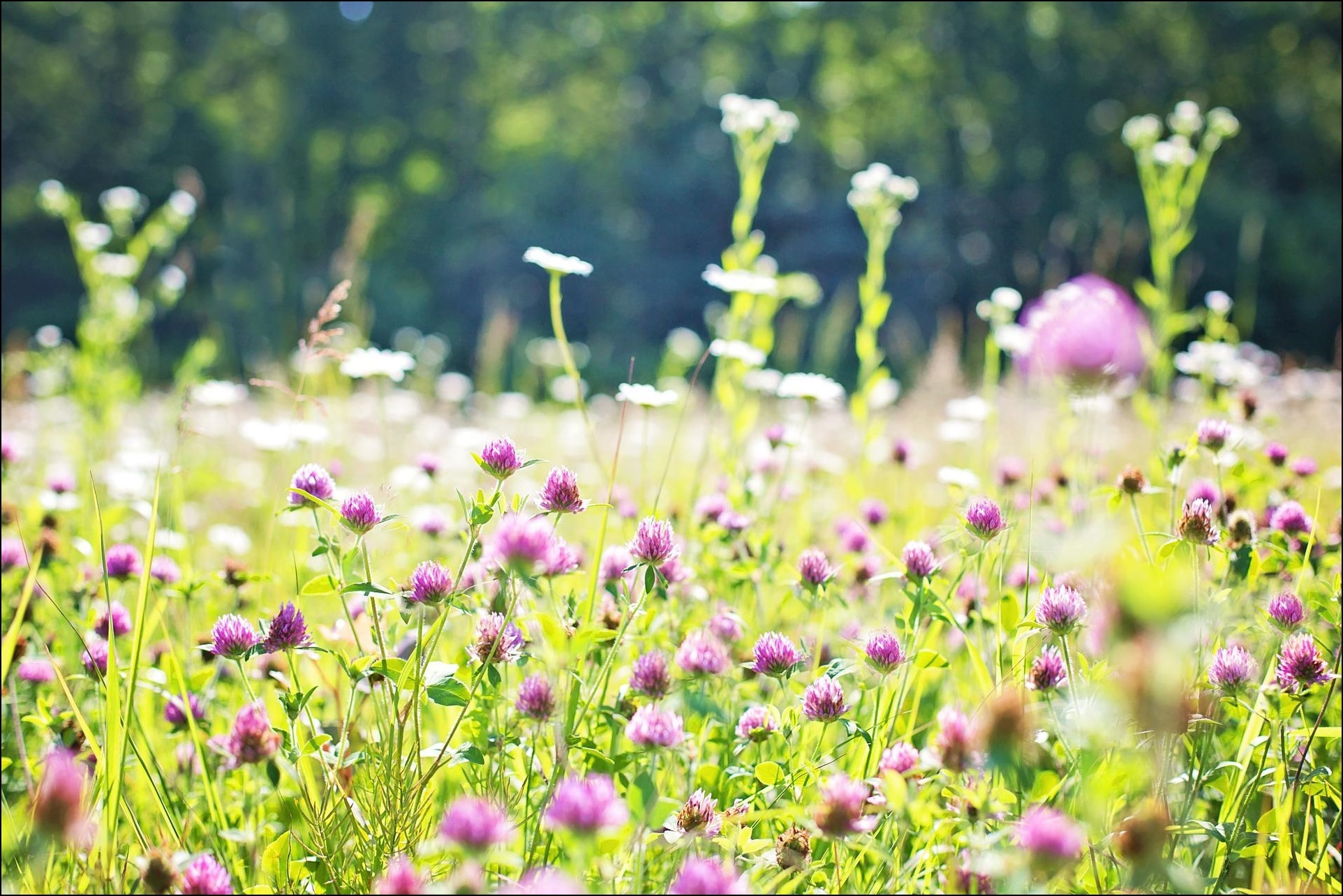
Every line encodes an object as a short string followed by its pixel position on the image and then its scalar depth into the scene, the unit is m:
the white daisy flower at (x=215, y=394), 2.69
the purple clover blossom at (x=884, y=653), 1.13
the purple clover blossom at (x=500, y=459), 1.10
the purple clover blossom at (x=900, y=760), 1.14
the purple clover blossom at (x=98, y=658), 1.32
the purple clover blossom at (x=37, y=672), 1.61
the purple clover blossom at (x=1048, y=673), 1.20
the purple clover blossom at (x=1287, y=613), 1.23
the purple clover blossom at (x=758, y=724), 1.22
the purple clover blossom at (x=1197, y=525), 1.21
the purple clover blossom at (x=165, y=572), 1.77
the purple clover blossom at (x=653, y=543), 1.12
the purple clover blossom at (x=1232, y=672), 1.18
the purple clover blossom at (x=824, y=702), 1.12
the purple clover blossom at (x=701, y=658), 1.28
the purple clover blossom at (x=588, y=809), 0.74
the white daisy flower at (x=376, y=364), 1.80
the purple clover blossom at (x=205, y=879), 0.89
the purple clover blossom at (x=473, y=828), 0.74
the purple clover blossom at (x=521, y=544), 0.87
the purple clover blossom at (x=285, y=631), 1.08
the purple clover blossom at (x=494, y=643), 1.15
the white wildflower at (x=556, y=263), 1.50
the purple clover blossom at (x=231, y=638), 1.10
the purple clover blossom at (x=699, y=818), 1.04
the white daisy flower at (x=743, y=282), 2.14
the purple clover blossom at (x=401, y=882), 0.78
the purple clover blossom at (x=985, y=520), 1.17
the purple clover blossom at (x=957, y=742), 0.82
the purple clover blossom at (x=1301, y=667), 1.23
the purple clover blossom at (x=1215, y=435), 1.57
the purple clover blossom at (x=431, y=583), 1.11
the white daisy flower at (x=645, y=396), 1.40
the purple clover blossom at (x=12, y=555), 1.86
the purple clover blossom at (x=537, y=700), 1.10
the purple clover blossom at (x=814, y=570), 1.43
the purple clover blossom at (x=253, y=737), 1.09
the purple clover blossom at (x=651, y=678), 1.20
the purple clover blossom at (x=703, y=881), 0.76
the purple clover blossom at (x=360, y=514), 1.09
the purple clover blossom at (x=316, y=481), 1.20
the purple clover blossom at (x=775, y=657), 1.18
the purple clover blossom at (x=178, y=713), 1.47
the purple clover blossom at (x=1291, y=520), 1.63
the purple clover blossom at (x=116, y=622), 1.45
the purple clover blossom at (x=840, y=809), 0.90
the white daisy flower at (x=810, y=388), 1.95
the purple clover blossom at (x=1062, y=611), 1.08
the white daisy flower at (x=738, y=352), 1.95
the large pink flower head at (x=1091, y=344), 0.64
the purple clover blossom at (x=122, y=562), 1.63
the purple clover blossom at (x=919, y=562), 1.29
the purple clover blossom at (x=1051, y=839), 0.72
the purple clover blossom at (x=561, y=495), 1.12
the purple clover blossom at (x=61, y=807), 0.72
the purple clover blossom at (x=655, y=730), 1.02
